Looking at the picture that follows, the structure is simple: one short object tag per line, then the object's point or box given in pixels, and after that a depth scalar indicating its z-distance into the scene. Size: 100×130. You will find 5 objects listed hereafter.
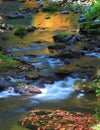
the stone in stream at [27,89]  13.46
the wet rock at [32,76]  15.35
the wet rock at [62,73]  16.48
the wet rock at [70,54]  20.42
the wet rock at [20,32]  29.14
